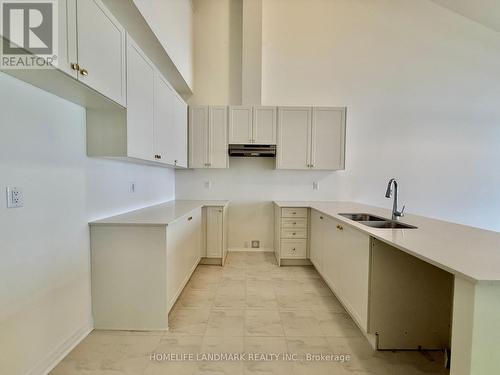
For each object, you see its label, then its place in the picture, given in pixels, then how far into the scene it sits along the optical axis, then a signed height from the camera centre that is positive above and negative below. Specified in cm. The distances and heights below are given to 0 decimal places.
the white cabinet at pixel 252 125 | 355 +79
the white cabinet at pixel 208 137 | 357 +61
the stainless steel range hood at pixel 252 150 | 362 +42
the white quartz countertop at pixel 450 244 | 102 -37
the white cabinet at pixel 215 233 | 338 -80
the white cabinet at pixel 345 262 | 180 -78
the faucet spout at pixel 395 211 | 217 -29
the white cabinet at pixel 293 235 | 338 -81
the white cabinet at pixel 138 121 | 182 +46
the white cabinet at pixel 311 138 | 355 +62
